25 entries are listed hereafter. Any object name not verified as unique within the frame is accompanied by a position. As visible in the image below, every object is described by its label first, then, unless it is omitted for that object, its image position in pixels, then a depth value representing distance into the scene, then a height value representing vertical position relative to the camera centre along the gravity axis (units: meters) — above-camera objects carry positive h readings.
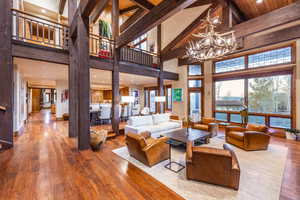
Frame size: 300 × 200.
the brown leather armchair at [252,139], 3.35 -1.07
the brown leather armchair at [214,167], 1.92 -1.06
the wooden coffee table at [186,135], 3.29 -1.01
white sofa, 4.38 -0.95
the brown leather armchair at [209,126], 4.43 -0.99
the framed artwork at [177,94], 7.41 +0.31
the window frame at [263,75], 4.66 +1.08
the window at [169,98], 8.89 +0.10
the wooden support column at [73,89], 4.47 +0.38
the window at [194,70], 7.21 +1.67
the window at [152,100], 9.97 -0.05
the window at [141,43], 9.36 +4.30
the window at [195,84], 7.19 +0.88
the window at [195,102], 7.24 -0.15
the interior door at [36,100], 12.46 -0.03
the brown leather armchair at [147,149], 2.57 -1.06
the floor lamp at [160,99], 5.99 +0.02
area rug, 1.86 -1.39
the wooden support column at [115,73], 4.85 +1.04
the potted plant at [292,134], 4.30 -1.19
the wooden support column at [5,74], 3.34 +0.69
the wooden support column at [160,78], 6.63 +1.09
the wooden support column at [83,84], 3.43 +0.42
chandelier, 3.04 +1.30
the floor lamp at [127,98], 4.81 +0.06
